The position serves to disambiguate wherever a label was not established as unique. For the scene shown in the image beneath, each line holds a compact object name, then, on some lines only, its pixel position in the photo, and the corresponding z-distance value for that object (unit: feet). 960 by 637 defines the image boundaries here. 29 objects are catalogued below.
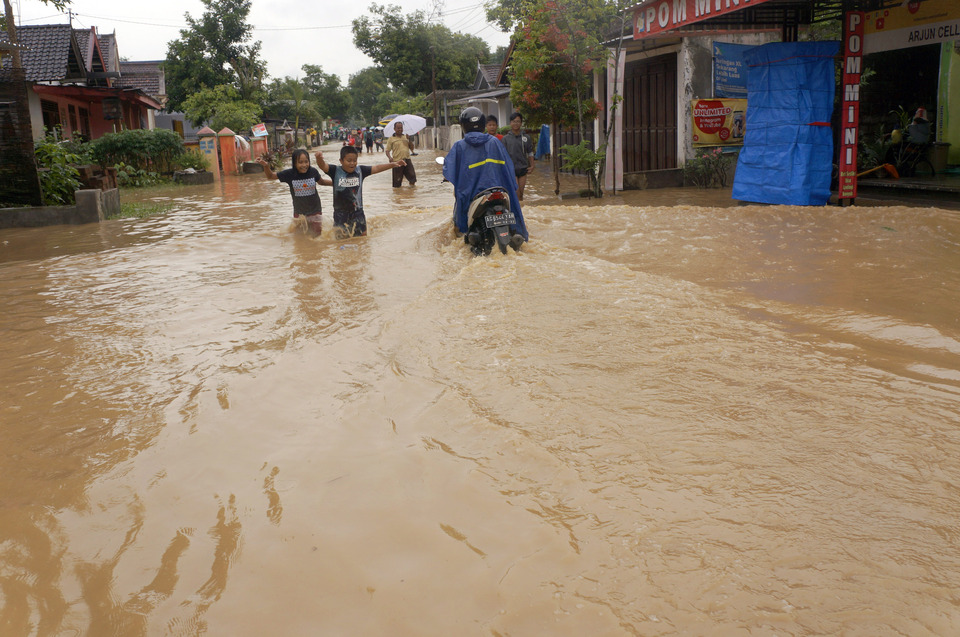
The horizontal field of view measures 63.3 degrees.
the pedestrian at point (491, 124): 38.41
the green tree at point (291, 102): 164.66
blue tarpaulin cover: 34.24
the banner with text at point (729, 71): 49.75
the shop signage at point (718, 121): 50.01
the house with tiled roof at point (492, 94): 106.42
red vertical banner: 33.35
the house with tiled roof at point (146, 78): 111.45
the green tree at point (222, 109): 111.45
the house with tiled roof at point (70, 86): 69.00
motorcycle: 24.36
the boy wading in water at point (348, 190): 29.84
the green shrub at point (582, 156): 43.01
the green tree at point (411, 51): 167.94
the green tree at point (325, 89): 242.37
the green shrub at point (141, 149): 69.72
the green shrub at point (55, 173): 42.98
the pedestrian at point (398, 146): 50.70
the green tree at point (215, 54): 137.08
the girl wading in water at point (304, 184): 30.02
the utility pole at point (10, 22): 42.40
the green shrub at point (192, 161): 76.59
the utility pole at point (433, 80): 139.07
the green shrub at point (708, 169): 50.21
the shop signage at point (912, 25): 34.81
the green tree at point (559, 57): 41.34
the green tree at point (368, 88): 297.53
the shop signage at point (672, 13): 32.07
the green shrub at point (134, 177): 68.40
